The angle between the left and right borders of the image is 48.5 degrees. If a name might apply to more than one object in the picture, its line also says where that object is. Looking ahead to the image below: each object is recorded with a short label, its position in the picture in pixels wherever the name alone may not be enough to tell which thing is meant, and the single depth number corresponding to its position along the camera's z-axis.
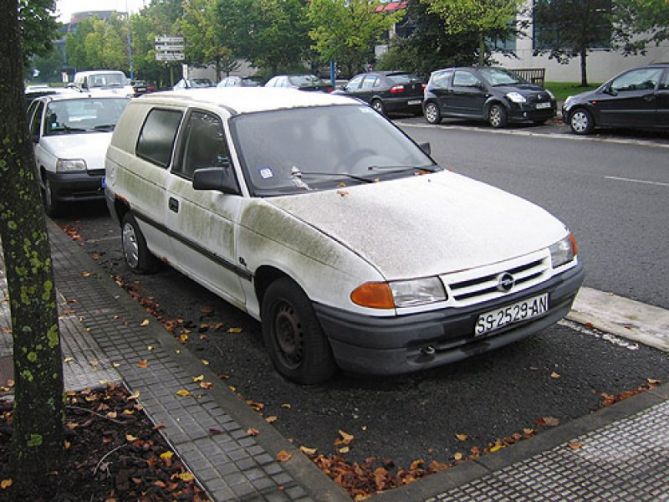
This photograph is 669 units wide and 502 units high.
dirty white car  4.07
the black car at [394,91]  25.02
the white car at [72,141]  10.14
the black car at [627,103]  15.56
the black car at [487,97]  19.45
